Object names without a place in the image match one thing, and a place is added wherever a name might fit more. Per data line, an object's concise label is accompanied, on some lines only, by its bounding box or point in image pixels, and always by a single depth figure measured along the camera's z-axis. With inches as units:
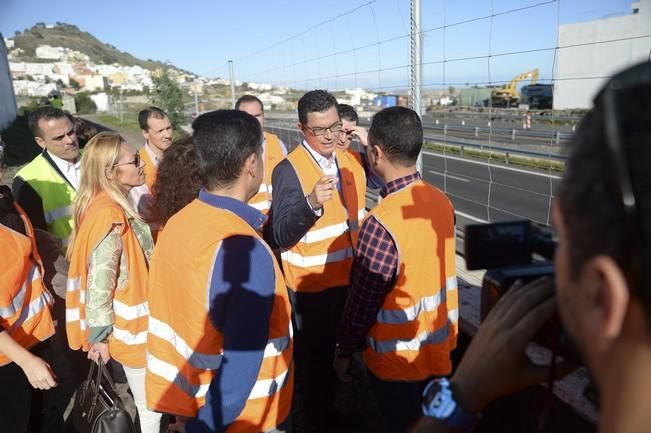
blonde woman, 79.8
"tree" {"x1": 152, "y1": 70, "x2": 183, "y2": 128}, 928.3
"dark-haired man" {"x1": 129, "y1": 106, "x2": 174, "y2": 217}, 161.2
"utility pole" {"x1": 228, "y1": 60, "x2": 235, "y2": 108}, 360.9
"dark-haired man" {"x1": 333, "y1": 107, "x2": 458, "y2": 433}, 69.2
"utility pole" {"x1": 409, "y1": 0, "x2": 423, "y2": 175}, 122.0
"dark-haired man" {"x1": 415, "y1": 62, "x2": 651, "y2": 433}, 17.9
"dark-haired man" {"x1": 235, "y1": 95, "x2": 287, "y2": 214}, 142.2
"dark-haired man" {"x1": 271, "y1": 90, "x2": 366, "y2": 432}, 101.6
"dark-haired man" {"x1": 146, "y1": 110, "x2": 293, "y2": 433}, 56.1
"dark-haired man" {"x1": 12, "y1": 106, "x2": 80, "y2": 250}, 120.3
